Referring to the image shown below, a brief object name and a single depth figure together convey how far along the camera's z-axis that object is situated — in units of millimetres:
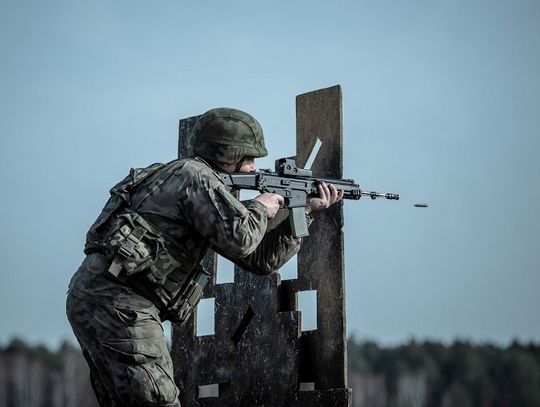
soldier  10297
